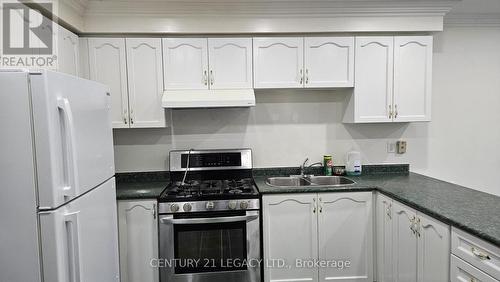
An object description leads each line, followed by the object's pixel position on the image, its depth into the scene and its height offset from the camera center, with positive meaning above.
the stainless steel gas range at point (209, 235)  2.18 -0.82
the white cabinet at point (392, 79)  2.51 +0.39
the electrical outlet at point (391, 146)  2.89 -0.22
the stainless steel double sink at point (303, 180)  2.72 -0.52
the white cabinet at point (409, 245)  1.61 -0.78
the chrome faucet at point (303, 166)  2.79 -0.40
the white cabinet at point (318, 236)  2.29 -0.89
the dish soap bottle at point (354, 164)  2.77 -0.38
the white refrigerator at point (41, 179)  1.13 -0.20
